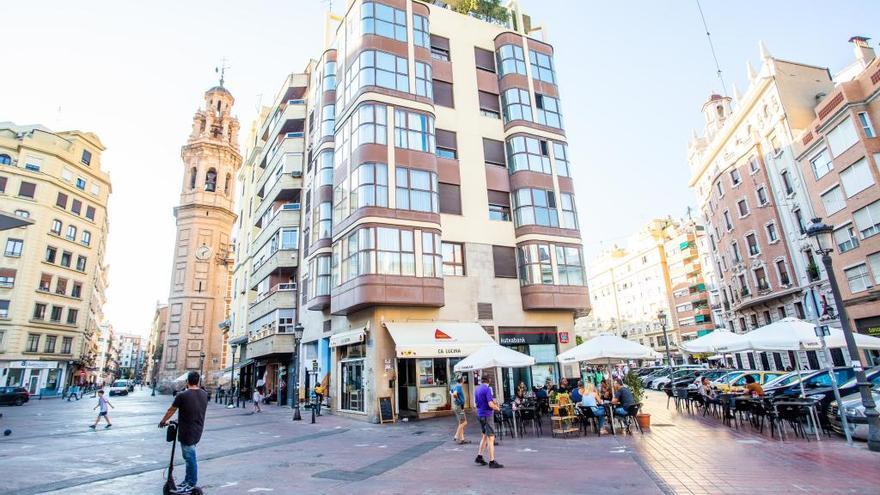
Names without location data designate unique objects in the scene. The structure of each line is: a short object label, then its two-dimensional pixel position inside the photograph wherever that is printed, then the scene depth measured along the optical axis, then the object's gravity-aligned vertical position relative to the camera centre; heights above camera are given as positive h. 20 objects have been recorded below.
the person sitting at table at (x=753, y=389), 14.29 -0.72
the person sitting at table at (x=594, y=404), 13.74 -0.87
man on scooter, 7.12 -0.43
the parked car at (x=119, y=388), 53.81 +1.25
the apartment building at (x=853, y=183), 27.41 +10.68
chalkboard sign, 19.59 -1.04
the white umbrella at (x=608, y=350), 15.68 +0.74
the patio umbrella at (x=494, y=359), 15.41 +0.64
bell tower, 58.62 +18.55
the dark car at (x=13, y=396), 34.50 +0.67
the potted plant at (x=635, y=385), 15.02 -0.43
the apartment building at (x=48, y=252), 43.97 +14.91
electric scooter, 7.07 -1.22
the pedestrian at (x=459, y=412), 13.34 -0.87
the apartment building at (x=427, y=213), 21.25 +8.48
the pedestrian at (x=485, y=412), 9.66 -0.70
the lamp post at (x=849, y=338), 9.96 +0.48
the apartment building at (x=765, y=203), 35.75 +13.40
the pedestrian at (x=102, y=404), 18.84 -0.17
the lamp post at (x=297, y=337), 21.79 +2.52
